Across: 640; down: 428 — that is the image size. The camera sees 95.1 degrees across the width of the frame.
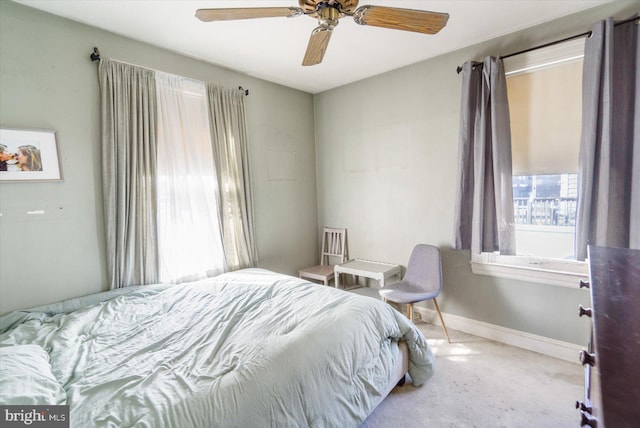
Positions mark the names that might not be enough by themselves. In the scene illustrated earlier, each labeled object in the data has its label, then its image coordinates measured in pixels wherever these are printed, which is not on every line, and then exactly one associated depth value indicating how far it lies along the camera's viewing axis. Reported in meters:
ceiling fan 1.37
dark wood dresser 0.50
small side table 3.03
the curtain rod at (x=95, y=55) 2.14
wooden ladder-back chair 3.44
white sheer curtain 2.53
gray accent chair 2.59
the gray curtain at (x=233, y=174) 2.88
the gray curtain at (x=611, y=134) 1.91
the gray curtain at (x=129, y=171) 2.21
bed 1.11
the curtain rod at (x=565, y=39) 1.88
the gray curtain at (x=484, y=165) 2.39
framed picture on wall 1.85
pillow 1.05
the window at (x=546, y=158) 2.22
